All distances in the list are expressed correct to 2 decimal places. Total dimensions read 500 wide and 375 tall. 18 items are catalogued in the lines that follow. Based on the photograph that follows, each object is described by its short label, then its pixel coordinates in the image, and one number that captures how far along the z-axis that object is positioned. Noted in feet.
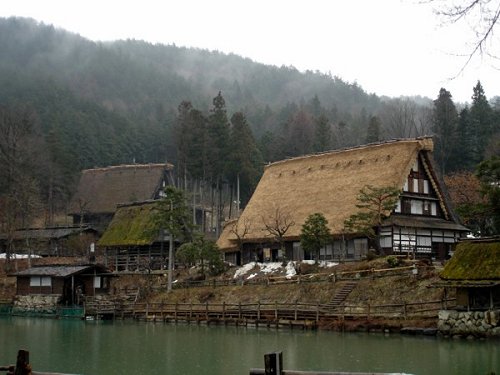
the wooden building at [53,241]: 170.30
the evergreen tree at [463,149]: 192.03
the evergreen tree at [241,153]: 190.80
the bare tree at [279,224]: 130.29
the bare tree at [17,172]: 173.37
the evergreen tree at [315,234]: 119.75
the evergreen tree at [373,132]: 199.93
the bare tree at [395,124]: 222.48
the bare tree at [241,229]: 142.10
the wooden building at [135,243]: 158.84
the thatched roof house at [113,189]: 205.36
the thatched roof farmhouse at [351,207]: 125.90
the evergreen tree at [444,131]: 195.62
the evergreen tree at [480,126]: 189.57
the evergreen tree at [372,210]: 113.39
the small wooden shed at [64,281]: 135.64
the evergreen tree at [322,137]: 215.72
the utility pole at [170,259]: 131.81
